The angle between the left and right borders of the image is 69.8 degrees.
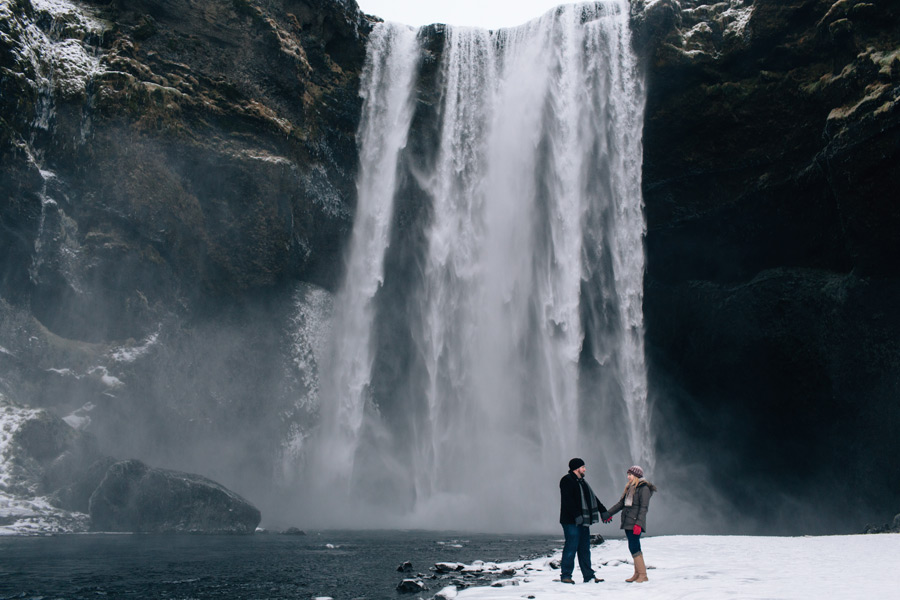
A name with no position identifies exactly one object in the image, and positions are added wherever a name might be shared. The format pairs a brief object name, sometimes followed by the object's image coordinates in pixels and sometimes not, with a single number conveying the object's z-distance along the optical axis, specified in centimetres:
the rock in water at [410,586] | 983
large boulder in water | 2188
